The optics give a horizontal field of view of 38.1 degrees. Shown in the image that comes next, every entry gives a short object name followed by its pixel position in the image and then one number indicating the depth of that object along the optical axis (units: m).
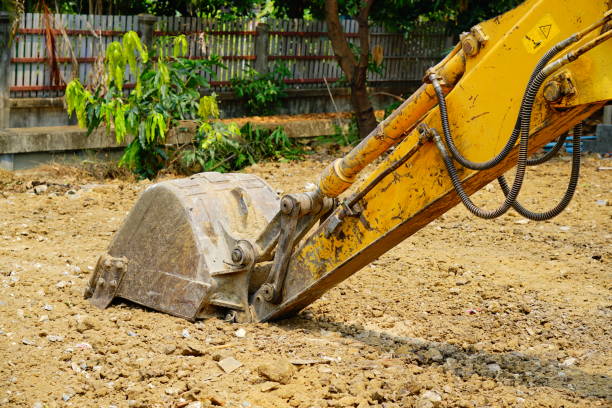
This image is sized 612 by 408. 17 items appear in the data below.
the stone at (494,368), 4.63
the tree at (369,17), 12.28
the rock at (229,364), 4.48
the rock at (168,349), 4.70
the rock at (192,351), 4.70
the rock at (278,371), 4.32
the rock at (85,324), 5.00
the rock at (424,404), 4.05
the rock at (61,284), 5.84
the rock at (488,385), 4.34
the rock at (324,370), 4.47
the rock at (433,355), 4.78
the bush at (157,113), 9.42
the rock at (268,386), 4.26
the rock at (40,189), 9.07
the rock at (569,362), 4.82
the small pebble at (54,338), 4.87
